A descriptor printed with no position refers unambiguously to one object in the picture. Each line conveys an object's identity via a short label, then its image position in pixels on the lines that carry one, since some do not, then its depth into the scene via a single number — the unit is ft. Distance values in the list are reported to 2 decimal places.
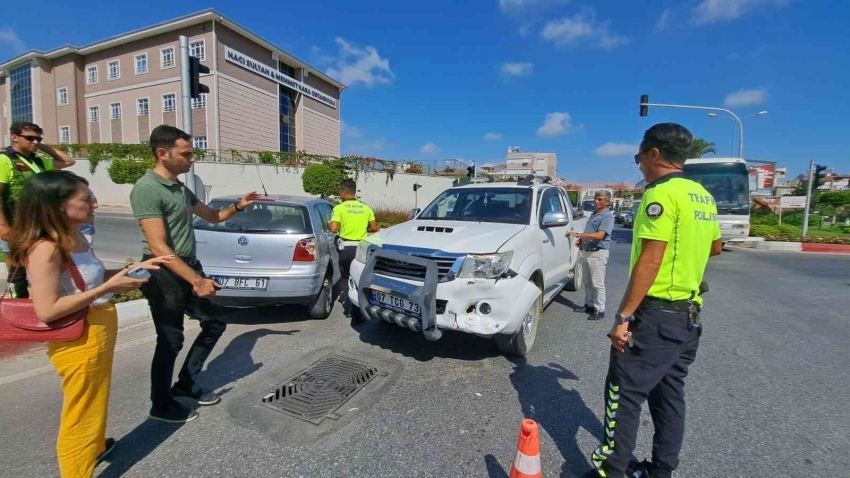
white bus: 40.16
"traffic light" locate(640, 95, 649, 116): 62.03
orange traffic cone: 5.94
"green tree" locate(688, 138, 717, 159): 120.78
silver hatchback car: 14.79
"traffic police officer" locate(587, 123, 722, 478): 6.43
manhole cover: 9.70
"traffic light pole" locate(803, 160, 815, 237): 51.36
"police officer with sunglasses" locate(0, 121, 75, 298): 11.77
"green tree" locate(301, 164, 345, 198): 76.95
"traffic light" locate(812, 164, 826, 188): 53.06
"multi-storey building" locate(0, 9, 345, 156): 88.74
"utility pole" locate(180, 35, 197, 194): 19.44
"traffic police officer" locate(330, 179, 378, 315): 17.15
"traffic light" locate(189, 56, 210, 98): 19.98
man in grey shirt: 17.29
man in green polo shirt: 8.20
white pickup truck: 11.39
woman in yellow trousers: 5.90
